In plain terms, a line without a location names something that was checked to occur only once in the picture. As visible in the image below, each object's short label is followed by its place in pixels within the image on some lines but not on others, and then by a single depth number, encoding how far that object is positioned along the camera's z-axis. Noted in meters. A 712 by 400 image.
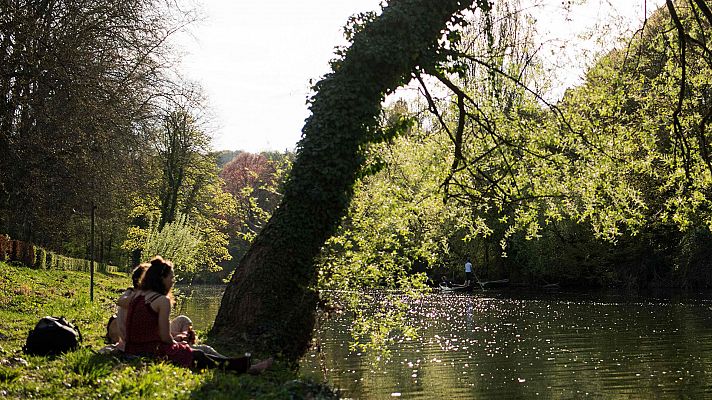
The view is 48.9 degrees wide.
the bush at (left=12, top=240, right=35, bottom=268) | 21.50
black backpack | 7.65
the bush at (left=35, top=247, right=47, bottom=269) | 23.29
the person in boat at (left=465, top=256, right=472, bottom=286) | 38.19
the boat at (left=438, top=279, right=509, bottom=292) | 37.84
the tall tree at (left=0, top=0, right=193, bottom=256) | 14.60
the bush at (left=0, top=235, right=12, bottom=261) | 20.16
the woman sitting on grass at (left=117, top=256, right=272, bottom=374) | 7.57
